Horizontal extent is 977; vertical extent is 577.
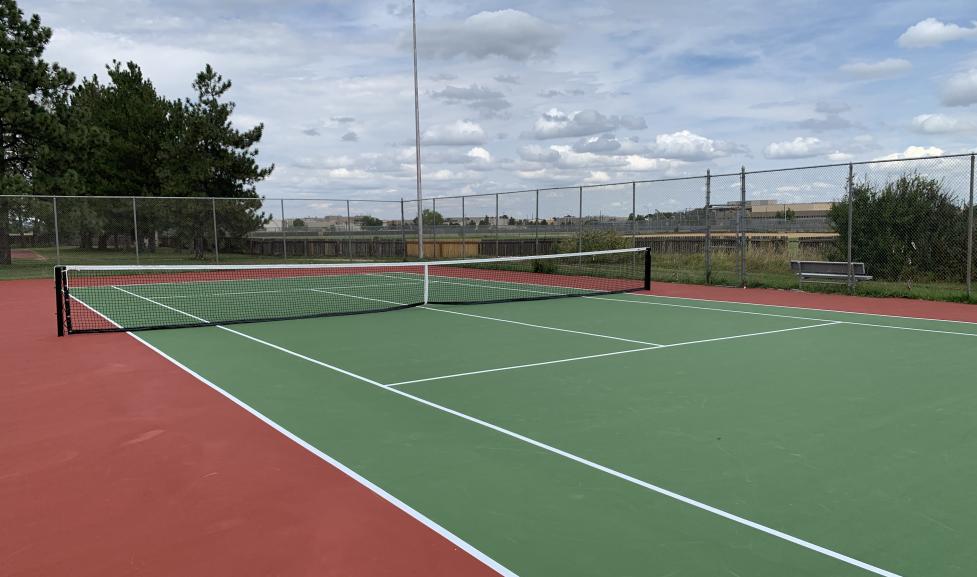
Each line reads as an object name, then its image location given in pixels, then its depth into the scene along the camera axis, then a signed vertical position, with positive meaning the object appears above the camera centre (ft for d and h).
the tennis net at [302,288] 42.47 -4.17
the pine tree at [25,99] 88.38 +19.31
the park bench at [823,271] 50.83 -2.53
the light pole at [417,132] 85.66 +13.63
